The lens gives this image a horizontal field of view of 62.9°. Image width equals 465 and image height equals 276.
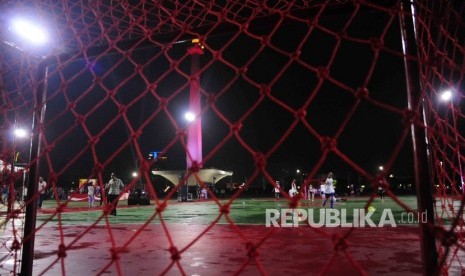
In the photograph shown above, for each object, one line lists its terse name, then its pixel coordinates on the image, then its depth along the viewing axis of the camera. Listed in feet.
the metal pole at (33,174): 9.84
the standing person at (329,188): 50.31
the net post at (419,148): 6.39
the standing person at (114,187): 42.70
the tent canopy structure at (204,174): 146.61
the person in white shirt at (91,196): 63.10
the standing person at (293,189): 69.62
